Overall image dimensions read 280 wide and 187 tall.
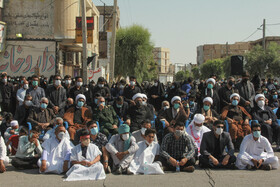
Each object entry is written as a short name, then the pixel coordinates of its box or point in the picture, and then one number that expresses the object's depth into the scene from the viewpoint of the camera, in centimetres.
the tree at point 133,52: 3566
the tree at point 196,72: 9275
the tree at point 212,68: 7675
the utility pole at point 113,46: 1973
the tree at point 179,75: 11298
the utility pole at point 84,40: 1636
